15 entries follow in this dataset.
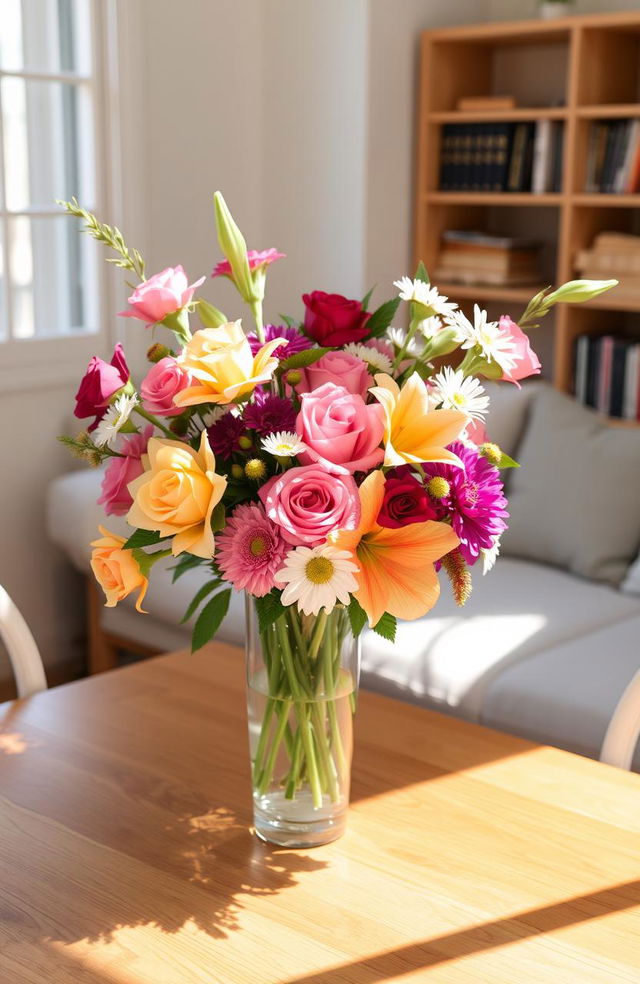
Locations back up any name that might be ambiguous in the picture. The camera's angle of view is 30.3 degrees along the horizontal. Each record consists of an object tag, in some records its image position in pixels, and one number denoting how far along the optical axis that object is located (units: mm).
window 3295
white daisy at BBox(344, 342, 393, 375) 1097
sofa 2314
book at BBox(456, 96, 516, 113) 3758
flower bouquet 991
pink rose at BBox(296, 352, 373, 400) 1056
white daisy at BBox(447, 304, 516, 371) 1065
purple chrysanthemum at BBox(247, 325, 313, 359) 1103
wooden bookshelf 3541
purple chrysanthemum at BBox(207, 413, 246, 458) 1047
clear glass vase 1128
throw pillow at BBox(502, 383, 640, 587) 2891
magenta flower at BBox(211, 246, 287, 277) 1162
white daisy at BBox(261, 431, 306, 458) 984
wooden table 996
